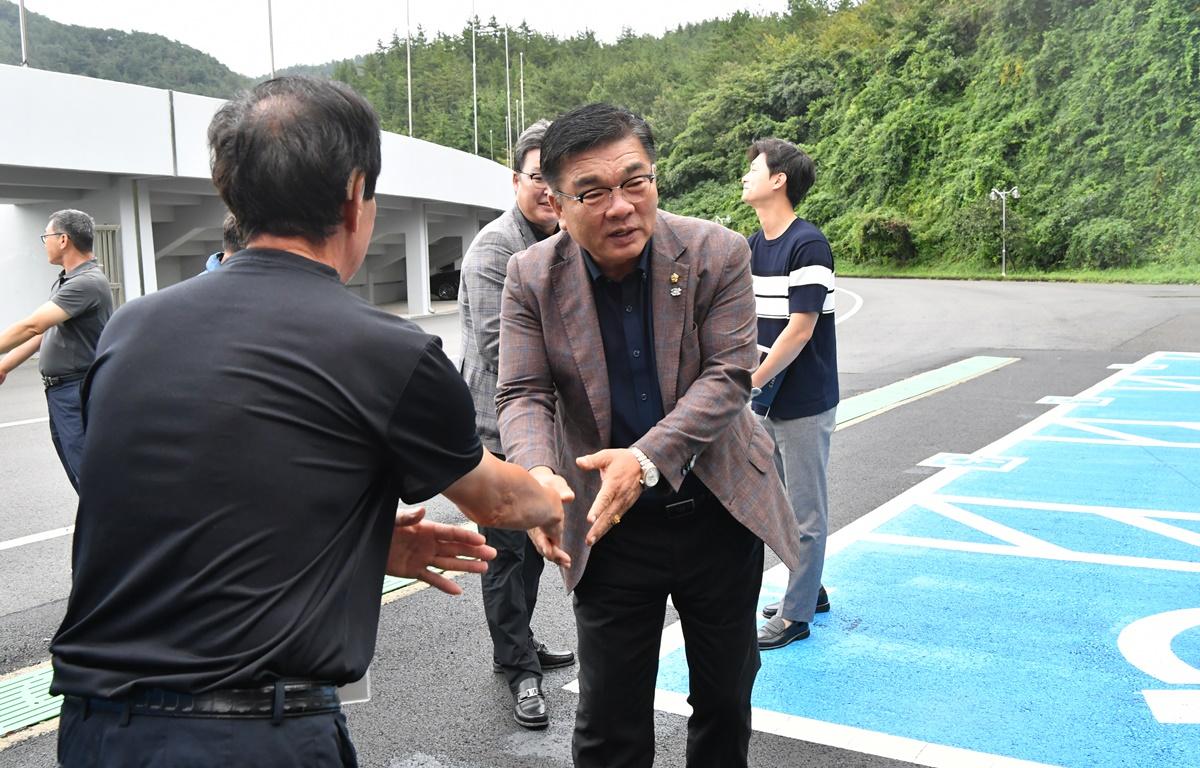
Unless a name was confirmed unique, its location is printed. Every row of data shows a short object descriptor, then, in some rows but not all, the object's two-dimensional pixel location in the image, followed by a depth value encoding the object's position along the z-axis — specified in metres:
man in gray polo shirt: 5.82
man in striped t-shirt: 4.42
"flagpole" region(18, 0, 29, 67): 16.59
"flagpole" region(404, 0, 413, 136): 30.19
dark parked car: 37.28
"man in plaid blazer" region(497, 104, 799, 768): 2.67
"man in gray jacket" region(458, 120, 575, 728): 4.06
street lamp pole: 42.47
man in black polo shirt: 1.57
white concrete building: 16.02
